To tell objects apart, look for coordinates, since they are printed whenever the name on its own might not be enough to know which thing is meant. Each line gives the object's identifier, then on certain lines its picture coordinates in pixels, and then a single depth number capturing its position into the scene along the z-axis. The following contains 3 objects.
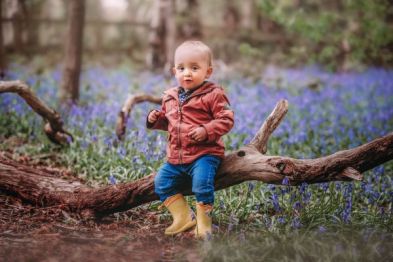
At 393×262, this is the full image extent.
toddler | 3.81
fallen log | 3.62
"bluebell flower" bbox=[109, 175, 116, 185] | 4.94
